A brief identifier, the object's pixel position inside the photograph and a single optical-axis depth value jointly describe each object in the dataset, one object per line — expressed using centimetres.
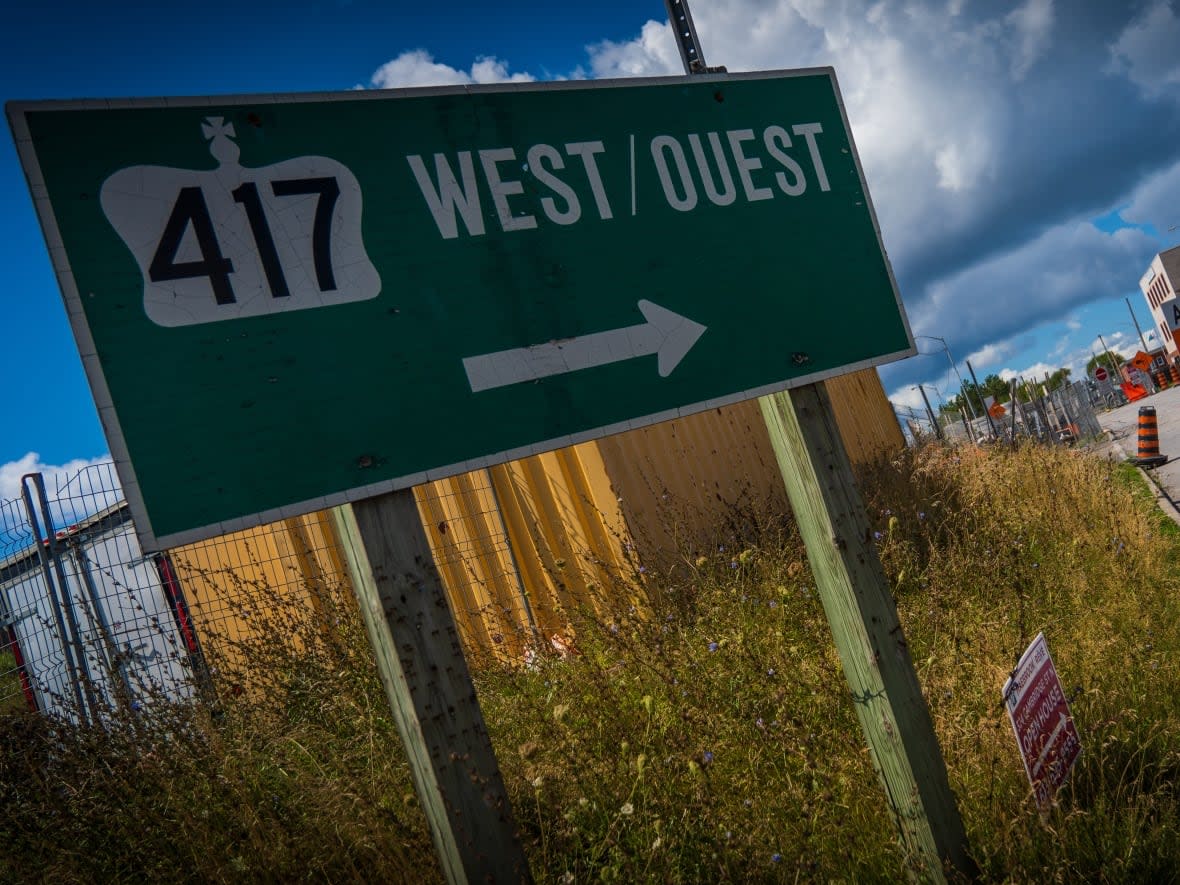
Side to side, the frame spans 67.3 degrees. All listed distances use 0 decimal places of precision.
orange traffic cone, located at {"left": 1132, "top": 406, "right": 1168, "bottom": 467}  1481
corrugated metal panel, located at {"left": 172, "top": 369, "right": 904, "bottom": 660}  767
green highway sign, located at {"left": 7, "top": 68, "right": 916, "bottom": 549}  183
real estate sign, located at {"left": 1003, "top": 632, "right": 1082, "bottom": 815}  290
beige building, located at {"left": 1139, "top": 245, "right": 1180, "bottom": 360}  6748
